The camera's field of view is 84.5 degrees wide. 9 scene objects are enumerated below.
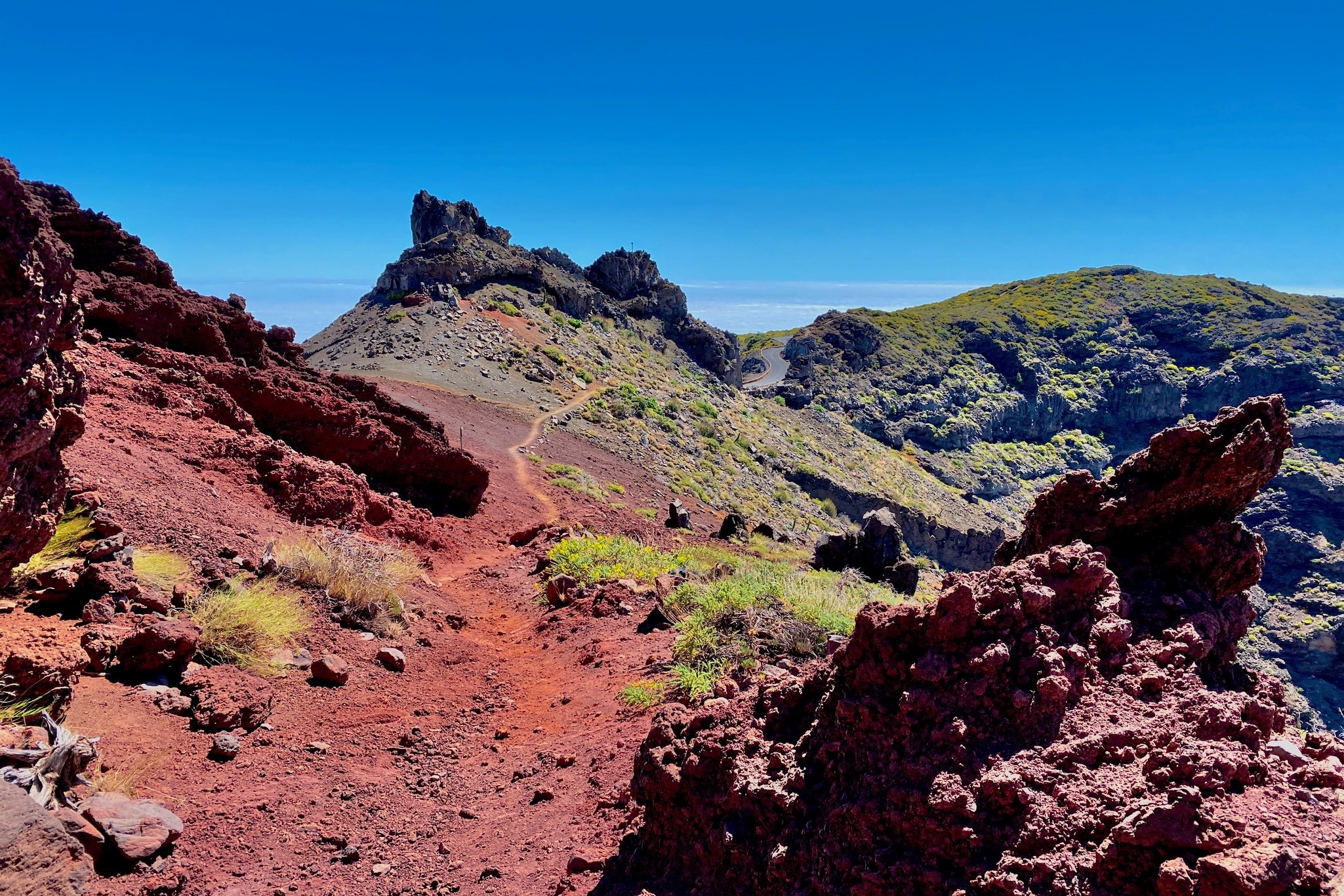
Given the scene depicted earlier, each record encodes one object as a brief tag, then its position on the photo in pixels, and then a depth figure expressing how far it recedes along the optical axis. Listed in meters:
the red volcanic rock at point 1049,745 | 1.98
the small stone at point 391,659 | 6.14
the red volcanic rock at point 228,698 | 4.43
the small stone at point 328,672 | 5.45
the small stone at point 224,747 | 4.21
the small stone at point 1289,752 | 2.08
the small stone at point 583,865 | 3.46
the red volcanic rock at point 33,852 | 2.44
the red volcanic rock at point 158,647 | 4.52
